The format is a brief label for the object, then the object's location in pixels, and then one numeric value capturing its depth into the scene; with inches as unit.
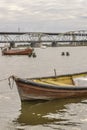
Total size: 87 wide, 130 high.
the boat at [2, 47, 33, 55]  3990.4
